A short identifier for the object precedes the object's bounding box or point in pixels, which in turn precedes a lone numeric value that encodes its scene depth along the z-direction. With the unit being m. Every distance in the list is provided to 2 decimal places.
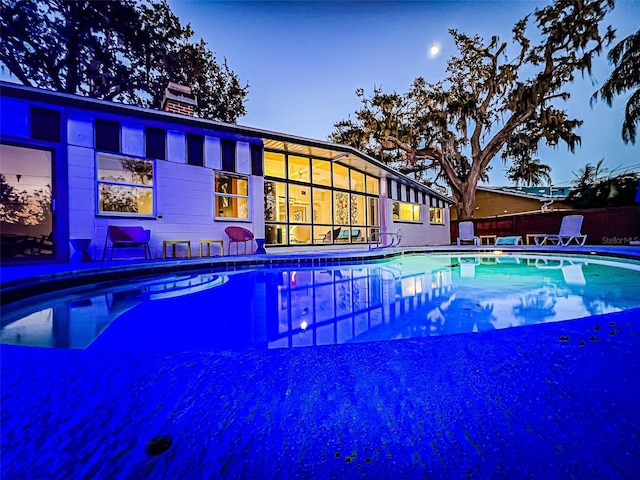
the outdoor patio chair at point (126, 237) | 6.23
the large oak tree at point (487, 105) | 12.69
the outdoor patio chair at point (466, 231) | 13.59
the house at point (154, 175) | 5.91
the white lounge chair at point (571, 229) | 10.09
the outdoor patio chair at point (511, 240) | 12.42
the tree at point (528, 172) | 16.66
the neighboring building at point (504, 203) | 18.58
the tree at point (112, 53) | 10.42
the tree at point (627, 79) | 11.70
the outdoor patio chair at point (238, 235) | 7.95
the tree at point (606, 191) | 11.62
